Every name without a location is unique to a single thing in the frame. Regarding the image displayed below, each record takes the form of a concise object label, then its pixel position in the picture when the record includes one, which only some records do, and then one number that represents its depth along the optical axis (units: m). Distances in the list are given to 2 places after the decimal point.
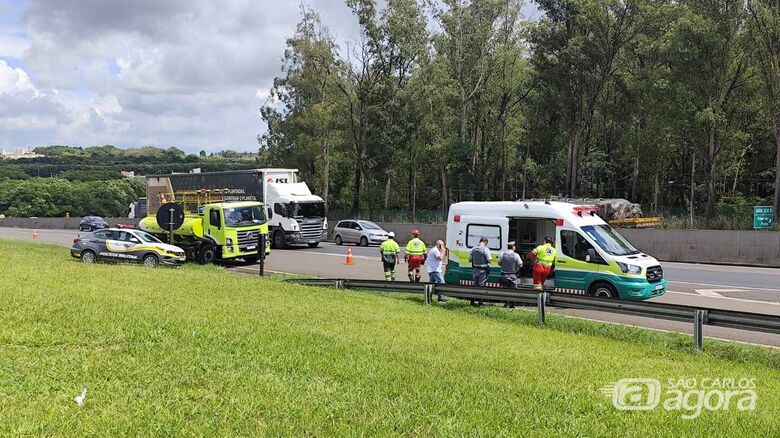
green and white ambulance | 13.46
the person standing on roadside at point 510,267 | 14.15
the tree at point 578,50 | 38.53
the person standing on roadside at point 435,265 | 15.27
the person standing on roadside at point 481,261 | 14.49
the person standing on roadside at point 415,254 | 16.28
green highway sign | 26.80
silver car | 35.94
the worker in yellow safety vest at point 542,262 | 13.69
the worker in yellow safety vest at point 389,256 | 16.89
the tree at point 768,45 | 30.45
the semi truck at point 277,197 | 32.16
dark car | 54.03
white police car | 21.80
